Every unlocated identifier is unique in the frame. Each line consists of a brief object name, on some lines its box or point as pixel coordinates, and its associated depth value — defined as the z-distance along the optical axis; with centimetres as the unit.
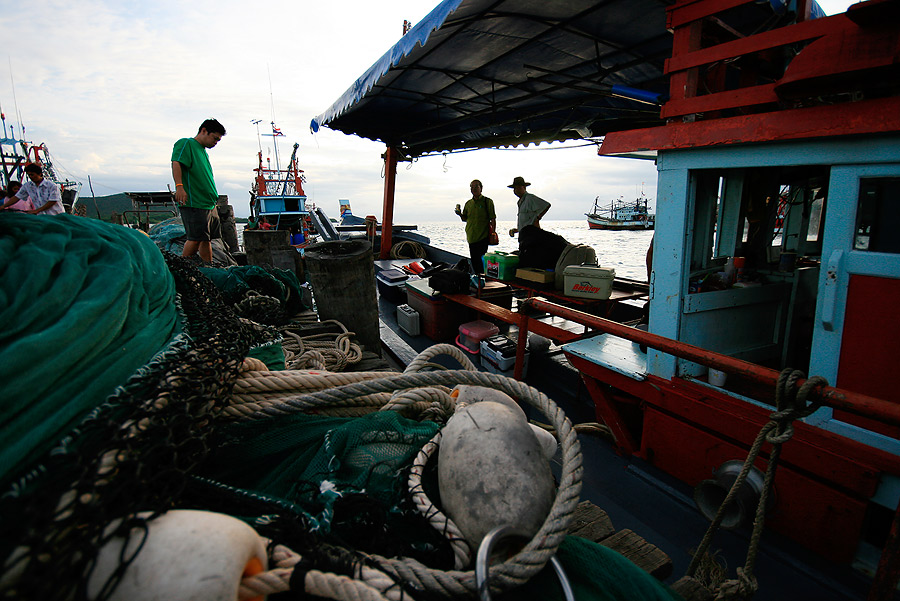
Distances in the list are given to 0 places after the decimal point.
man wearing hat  694
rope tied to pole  138
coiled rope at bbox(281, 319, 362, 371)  238
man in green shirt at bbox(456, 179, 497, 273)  748
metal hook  77
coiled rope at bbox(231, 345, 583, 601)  79
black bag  608
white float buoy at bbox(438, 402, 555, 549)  95
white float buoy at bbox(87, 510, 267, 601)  60
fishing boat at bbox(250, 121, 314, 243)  1834
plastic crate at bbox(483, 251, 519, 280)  669
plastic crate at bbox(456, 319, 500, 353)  567
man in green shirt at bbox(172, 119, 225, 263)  440
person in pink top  739
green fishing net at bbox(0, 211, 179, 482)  73
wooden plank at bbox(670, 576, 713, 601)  135
